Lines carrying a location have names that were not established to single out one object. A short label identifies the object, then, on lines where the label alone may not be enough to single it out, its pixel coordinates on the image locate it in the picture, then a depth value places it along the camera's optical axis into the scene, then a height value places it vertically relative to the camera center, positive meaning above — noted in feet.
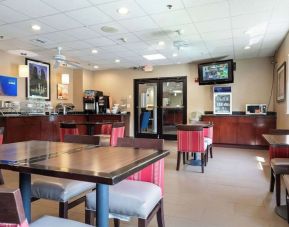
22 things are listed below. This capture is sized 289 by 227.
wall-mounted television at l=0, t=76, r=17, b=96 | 20.94 +2.32
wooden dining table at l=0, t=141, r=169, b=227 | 4.22 -1.08
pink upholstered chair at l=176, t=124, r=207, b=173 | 13.97 -1.70
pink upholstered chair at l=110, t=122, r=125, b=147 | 14.88 -1.28
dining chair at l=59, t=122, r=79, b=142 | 16.42 -1.19
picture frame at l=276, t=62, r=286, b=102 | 17.74 +2.29
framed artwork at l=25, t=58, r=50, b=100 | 23.62 +3.24
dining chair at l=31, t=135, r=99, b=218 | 6.07 -2.08
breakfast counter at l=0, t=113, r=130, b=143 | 19.13 -1.26
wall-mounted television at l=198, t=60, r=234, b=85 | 22.53 +3.84
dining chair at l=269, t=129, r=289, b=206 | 8.92 -2.03
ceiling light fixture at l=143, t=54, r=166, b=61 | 23.38 +5.56
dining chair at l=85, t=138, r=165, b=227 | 5.16 -1.98
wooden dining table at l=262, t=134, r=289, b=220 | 8.33 -1.15
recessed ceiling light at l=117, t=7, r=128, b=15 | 12.88 +5.57
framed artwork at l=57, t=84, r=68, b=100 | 27.38 +2.36
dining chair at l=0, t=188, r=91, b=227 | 2.44 -1.02
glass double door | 28.02 +0.65
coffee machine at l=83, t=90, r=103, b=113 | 29.09 +1.27
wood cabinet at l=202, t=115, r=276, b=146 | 22.24 -1.61
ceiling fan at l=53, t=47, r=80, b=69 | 18.53 +4.17
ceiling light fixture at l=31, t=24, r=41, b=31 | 15.37 +5.56
